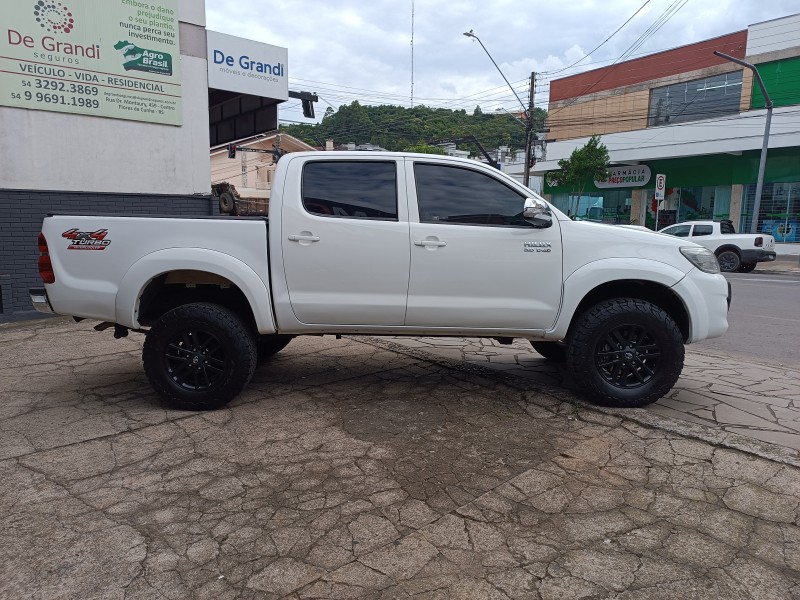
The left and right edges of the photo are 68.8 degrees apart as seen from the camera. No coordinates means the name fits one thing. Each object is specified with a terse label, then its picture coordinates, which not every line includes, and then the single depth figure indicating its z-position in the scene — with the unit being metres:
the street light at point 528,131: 26.07
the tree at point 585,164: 28.58
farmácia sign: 29.58
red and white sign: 22.08
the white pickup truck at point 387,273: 4.36
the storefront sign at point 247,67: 11.40
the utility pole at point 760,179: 19.69
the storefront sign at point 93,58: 8.01
